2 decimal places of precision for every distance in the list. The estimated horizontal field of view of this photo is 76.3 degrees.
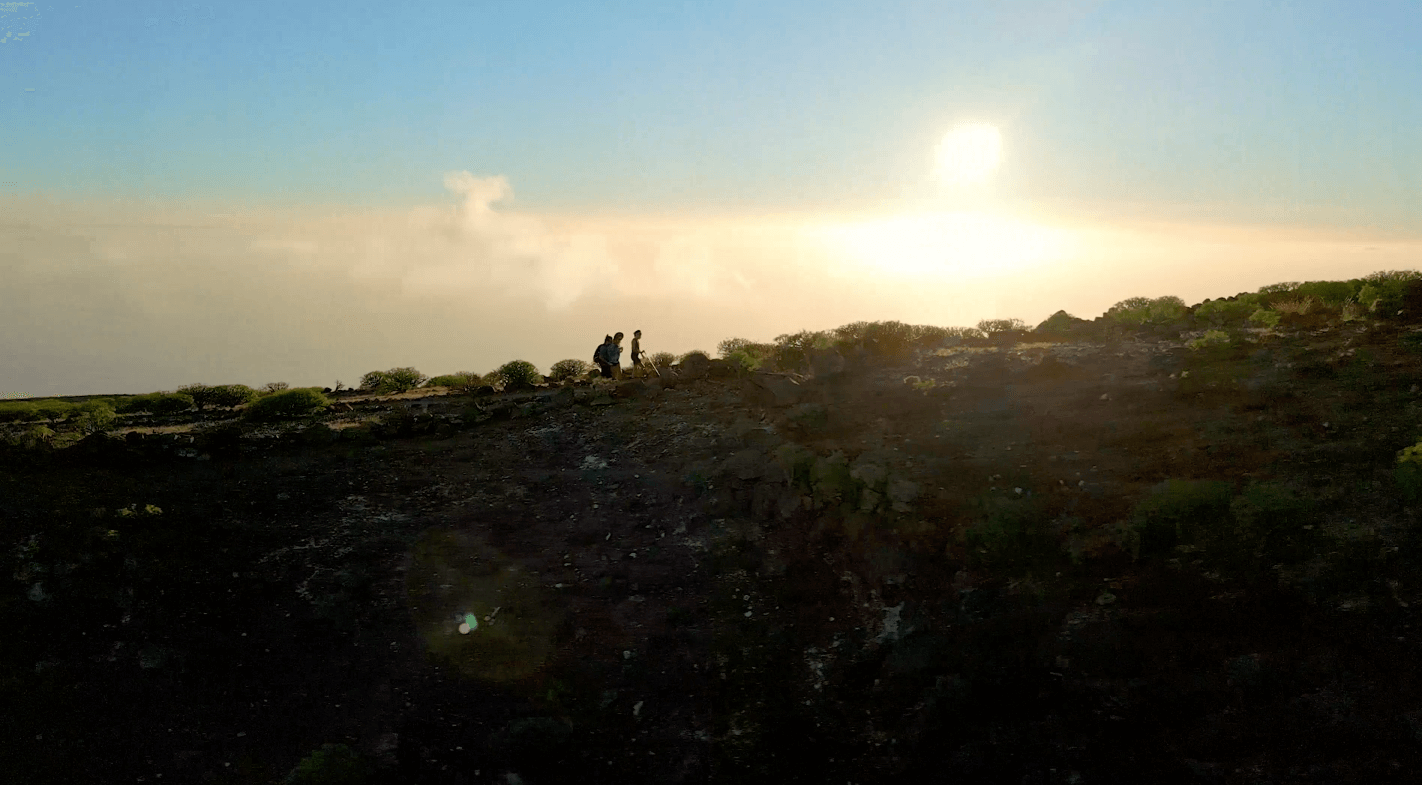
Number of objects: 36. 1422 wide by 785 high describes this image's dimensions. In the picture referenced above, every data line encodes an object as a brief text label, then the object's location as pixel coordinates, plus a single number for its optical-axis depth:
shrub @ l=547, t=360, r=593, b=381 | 29.05
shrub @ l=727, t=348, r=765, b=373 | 21.81
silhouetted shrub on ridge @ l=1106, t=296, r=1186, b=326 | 22.05
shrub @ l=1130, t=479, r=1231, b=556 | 11.57
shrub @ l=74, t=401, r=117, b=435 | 21.75
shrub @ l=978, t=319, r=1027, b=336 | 24.17
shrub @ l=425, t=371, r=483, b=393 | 28.09
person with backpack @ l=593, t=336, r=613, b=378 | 25.73
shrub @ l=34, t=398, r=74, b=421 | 24.31
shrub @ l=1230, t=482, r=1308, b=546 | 11.34
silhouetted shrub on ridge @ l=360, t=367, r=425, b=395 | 29.42
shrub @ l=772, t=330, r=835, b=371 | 22.31
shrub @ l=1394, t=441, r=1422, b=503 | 11.27
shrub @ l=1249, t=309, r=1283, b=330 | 19.77
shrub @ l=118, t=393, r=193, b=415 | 25.00
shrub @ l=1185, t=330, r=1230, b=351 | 18.14
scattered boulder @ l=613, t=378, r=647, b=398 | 20.56
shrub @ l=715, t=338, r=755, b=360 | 26.49
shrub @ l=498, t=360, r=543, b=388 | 27.17
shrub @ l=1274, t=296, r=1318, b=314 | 20.03
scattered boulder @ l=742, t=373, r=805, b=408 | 18.28
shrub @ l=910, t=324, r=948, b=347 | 21.95
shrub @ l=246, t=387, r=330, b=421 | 23.22
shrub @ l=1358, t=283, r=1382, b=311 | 19.47
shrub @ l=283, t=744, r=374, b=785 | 9.80
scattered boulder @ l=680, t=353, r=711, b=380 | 21.30
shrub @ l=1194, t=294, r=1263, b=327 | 21.67
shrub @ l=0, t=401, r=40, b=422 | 24.69
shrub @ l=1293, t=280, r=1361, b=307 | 21.56
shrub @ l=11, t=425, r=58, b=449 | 16.94
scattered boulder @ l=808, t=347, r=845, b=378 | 19.14
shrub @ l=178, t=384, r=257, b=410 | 26.24
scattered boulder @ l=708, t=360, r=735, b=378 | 21.45
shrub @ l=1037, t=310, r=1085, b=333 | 22.77
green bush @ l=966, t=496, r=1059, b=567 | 12.02
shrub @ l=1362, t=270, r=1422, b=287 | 20.14
